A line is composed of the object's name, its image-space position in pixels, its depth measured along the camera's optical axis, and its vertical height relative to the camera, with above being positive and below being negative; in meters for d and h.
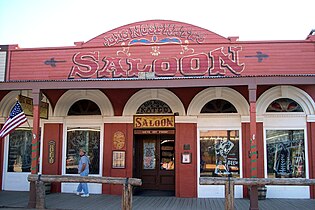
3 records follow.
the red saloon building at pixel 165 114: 11.29 +1.14
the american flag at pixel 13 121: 9.96 +0.72
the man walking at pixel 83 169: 11.11 -0.67
